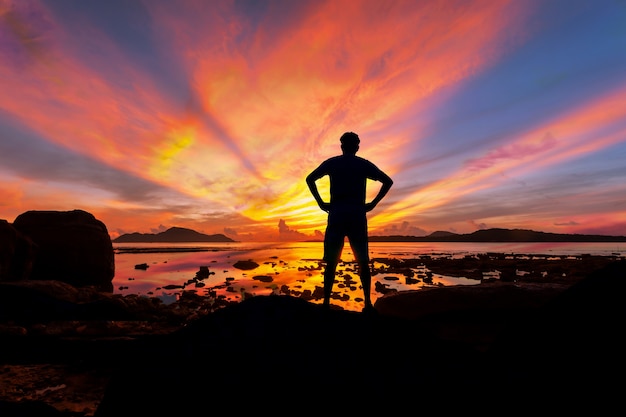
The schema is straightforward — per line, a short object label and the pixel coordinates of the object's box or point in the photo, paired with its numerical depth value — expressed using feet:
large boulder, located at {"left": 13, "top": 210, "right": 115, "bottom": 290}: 70.18
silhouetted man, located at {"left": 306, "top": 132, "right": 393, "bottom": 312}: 17.61
